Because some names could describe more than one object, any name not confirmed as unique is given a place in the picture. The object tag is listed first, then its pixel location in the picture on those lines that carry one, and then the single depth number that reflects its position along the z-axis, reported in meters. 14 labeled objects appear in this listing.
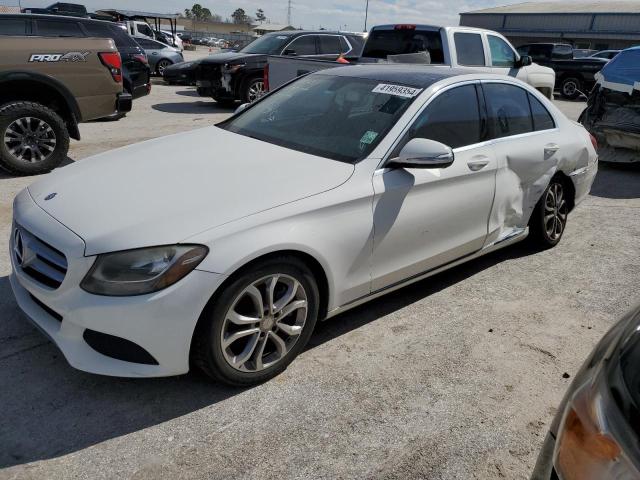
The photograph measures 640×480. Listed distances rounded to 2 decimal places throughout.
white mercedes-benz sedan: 2.54
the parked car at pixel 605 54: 21.79
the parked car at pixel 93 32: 7.78
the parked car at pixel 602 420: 1.25
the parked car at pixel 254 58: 11.92
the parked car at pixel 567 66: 19.08
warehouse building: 45.09
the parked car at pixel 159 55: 18.09
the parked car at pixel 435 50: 8.30
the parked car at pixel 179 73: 15.76
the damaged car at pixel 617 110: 7.90
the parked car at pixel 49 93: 6.23
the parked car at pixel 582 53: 24.68
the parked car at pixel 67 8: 19.11
